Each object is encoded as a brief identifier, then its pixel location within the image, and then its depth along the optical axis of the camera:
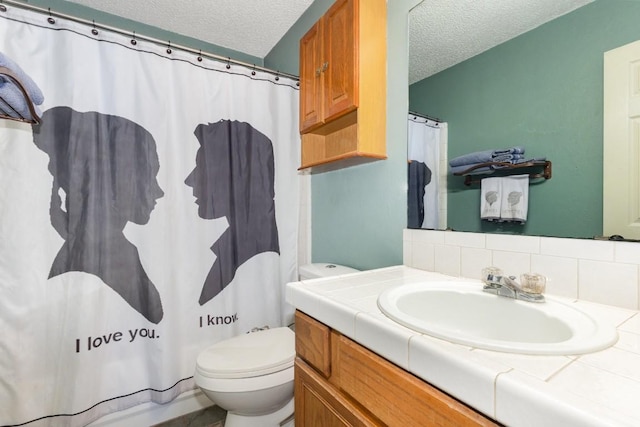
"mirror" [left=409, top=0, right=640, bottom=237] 0.73
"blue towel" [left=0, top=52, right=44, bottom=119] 0.97
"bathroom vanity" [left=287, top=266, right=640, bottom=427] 0.37
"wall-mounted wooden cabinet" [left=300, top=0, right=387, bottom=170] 1.20
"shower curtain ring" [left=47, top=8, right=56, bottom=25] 1.24
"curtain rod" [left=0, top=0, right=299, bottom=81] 1.17
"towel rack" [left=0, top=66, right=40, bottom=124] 0.95
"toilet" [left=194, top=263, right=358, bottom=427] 1.11
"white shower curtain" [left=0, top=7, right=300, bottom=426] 1.22
